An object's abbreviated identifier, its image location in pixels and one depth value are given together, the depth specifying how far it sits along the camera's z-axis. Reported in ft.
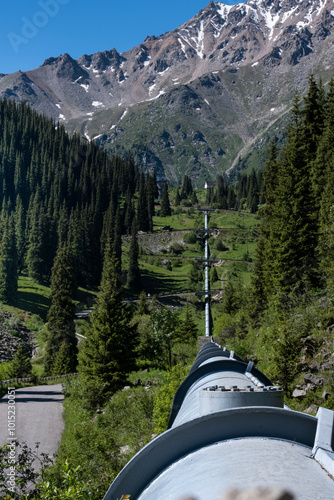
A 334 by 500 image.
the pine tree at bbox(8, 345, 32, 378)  120.32
